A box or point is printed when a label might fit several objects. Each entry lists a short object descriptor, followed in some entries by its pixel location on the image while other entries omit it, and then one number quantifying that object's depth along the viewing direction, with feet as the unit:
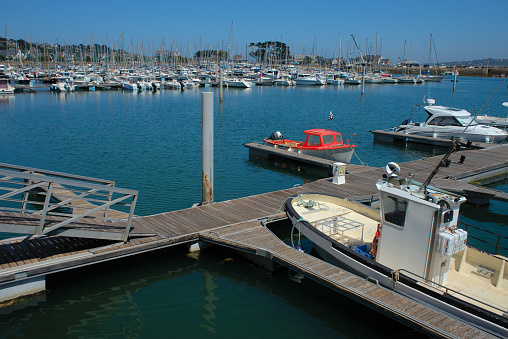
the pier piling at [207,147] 46.70
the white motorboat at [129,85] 256.11
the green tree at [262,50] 617.66
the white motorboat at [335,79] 350.84
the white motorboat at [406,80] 391.12
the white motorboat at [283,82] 330.40
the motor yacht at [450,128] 96.12
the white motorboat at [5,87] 218.01
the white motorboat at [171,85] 280.59
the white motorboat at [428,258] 27.61
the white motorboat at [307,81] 336.90
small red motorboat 76.89
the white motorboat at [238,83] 292.18
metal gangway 31.19
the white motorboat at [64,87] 241.35
